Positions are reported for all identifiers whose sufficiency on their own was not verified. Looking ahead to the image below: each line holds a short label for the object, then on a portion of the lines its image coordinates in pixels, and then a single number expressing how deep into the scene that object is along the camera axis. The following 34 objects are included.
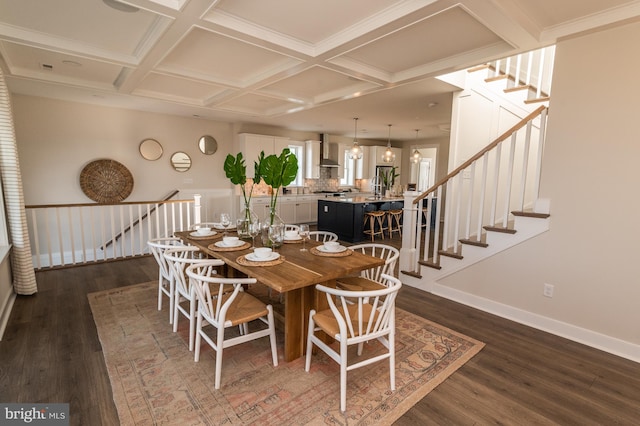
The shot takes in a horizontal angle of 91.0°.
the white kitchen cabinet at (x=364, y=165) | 9.84
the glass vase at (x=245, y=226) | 3.21
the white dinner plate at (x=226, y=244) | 2.78
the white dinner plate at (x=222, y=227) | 3.62
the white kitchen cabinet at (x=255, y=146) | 6.99
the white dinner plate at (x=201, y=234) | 3.27
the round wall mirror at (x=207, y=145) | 6.73
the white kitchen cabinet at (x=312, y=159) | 8.49
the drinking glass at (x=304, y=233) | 2.87
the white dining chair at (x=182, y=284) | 2.39
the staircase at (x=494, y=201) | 3.02
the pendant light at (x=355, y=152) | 6.65
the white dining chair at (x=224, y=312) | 2.04
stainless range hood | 8.75
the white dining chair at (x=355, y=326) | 1.85
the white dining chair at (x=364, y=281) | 2.44
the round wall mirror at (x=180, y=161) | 6.40
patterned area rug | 1.84
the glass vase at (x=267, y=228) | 2.80
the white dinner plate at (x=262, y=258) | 2.35
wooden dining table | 2.08
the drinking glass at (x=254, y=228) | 3.07
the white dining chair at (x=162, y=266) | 2.83
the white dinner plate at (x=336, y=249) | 2.61
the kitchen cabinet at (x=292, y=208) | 7.44
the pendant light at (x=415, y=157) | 7.70
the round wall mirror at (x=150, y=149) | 6.00
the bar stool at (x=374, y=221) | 6.39
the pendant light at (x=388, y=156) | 7.61
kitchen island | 6.30
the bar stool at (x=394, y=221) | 6.77
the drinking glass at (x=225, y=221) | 3.68
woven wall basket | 5.50
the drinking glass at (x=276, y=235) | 2.77
